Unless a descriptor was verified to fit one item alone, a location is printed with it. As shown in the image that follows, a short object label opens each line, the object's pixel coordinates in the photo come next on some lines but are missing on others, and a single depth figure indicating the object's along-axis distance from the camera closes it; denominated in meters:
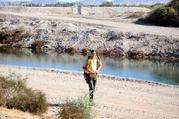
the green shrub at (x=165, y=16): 72.62
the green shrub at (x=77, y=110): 16.92
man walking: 21.20
